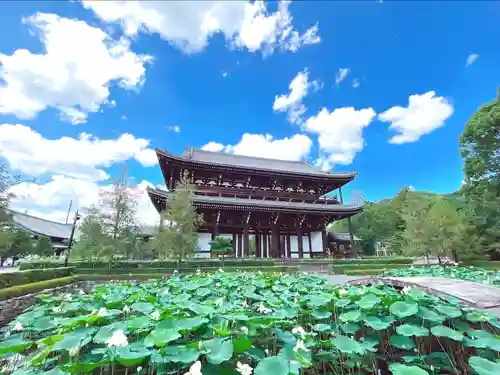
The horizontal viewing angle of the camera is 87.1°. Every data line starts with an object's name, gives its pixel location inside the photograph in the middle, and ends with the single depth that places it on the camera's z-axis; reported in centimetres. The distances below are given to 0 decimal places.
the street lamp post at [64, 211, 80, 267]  1266
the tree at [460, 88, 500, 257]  1725
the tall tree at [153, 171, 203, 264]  1310
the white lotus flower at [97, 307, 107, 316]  209
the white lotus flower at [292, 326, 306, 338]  198
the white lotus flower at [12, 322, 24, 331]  226
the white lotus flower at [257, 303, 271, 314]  264
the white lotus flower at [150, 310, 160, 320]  210
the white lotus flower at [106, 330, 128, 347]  145
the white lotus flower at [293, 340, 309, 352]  167
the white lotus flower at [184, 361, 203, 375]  122
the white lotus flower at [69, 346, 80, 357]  148
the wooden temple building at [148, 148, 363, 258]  1675
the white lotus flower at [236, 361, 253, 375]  140
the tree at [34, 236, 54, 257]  2050
